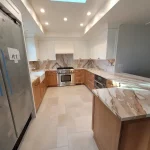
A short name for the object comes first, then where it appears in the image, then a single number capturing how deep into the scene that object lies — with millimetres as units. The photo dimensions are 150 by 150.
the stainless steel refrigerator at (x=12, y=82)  1152
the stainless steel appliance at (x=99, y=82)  2598
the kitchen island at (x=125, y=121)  861
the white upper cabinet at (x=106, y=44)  2722
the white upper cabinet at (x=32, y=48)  3533
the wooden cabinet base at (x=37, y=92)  2328
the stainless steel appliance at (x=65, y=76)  4336
